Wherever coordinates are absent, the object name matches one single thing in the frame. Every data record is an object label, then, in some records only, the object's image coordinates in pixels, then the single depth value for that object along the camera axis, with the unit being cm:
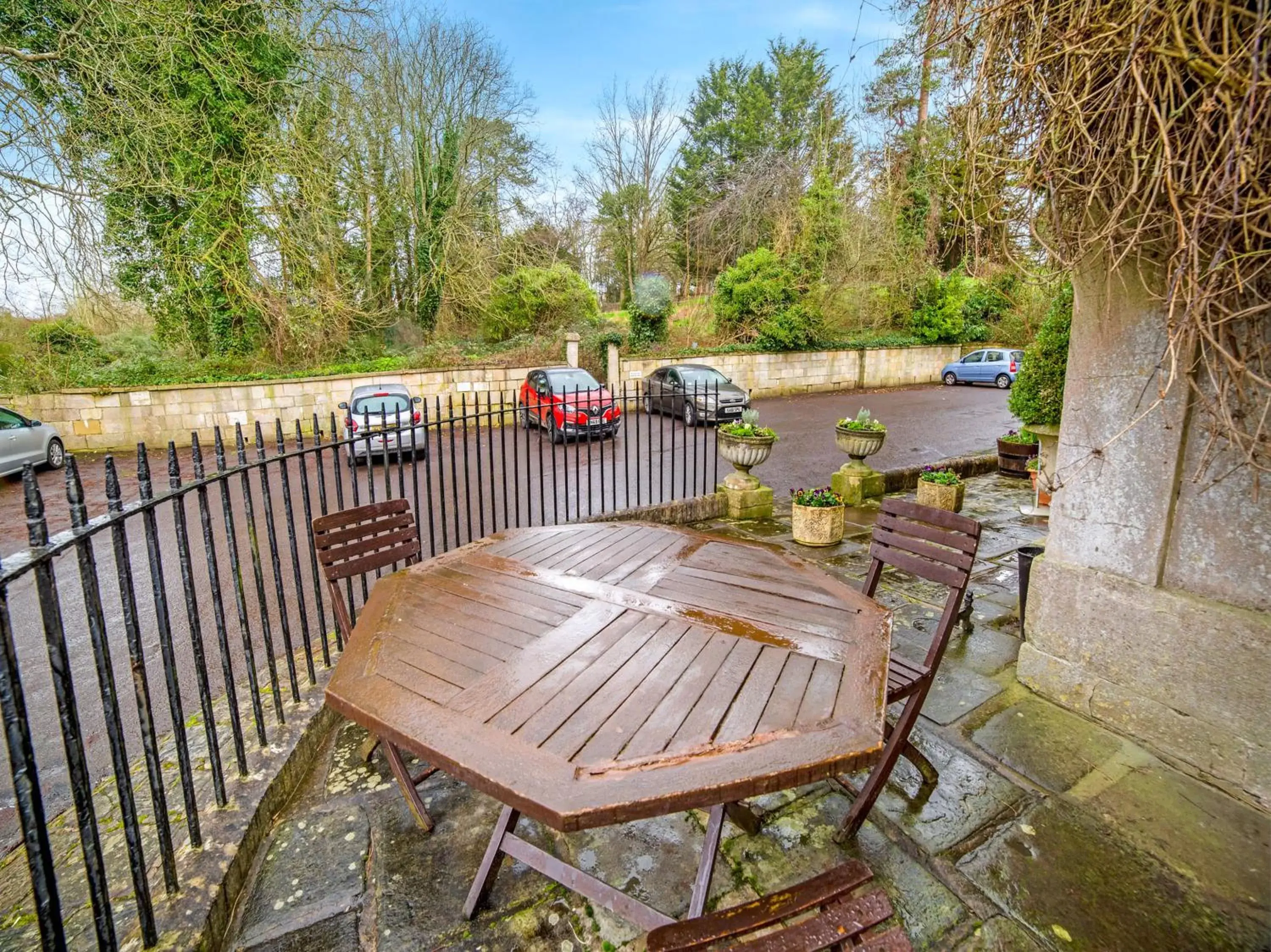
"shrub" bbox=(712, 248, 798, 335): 1712
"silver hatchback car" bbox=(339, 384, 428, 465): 919
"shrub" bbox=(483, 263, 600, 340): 1583
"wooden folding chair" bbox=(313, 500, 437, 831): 245
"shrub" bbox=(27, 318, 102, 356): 1155
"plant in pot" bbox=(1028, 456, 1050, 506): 555
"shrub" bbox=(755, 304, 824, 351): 1711
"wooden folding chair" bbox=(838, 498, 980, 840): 206
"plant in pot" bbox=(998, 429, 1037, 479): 716
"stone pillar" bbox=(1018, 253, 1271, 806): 219
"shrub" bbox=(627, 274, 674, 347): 1700
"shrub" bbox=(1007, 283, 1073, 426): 526
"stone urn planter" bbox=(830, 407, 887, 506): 589
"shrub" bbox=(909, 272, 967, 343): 1973
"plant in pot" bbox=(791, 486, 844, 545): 495
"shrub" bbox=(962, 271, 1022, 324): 1966
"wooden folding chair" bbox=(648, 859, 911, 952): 97
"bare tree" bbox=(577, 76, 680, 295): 2000
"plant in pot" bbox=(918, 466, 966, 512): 556
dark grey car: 1261
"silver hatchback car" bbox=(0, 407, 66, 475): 876
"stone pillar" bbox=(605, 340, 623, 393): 1562
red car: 1064
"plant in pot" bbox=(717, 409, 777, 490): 556
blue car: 1847
